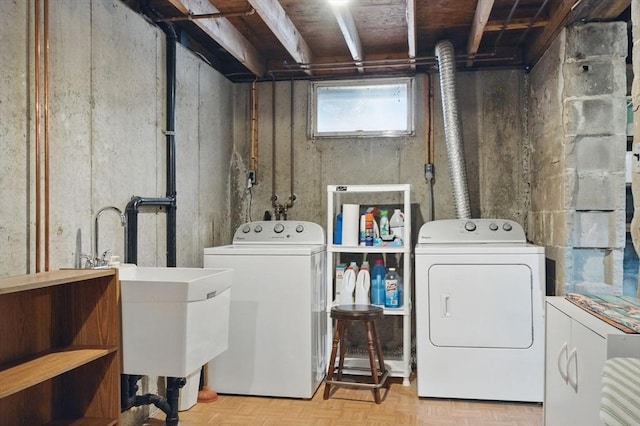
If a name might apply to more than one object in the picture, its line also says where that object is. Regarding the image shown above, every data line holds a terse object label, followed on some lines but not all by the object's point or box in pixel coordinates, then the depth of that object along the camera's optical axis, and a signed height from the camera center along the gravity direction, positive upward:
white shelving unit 3.46 -0.36
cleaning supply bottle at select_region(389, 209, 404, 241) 3.62 -0.08
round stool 3.15 -0.82
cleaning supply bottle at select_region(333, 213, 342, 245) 3.68 -0.14
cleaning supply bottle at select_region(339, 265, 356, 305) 3.54 -0.52
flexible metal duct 3.58 +0.55
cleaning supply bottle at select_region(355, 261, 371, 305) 3.54 -0.52
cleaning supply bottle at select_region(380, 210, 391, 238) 3.65 -0.10
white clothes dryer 3.10 -0.67
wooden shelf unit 1.99 -0.54
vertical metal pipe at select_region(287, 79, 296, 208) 4.17 +0.53
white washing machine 3.19 -0.70
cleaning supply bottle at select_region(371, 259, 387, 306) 3.57 -0.51
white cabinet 1.45 -0.49
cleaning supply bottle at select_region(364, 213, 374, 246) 3.60 -0.13
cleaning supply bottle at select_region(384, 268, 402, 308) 3.52 -0.55
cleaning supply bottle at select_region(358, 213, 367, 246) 3.62 -0.13
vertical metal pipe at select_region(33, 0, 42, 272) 2.04 +0.36
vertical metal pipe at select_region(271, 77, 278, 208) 4.19 +0.60
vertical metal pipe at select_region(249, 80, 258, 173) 4.20 +0.68
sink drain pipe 2.58 -0.06
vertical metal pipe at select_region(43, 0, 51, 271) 2.07 +0.31
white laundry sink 2.13 -0.47
